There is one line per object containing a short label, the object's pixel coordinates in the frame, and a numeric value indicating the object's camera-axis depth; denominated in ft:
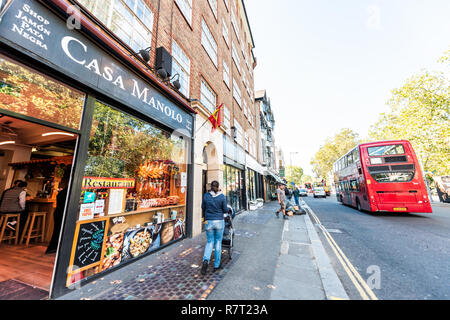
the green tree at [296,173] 300.32
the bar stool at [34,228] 17.79
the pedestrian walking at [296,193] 48.85
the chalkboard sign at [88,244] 10.73
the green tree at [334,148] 156.04
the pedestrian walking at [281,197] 33.86
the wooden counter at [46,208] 19.36
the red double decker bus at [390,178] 29.73
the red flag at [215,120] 27.28
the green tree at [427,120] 52.80
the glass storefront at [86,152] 9.64
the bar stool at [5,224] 16.86
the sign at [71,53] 8.52
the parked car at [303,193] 120.76
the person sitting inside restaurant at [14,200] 17.39
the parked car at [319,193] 99.50
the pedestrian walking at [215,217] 12.92
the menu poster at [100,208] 12.33
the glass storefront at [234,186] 35.42
